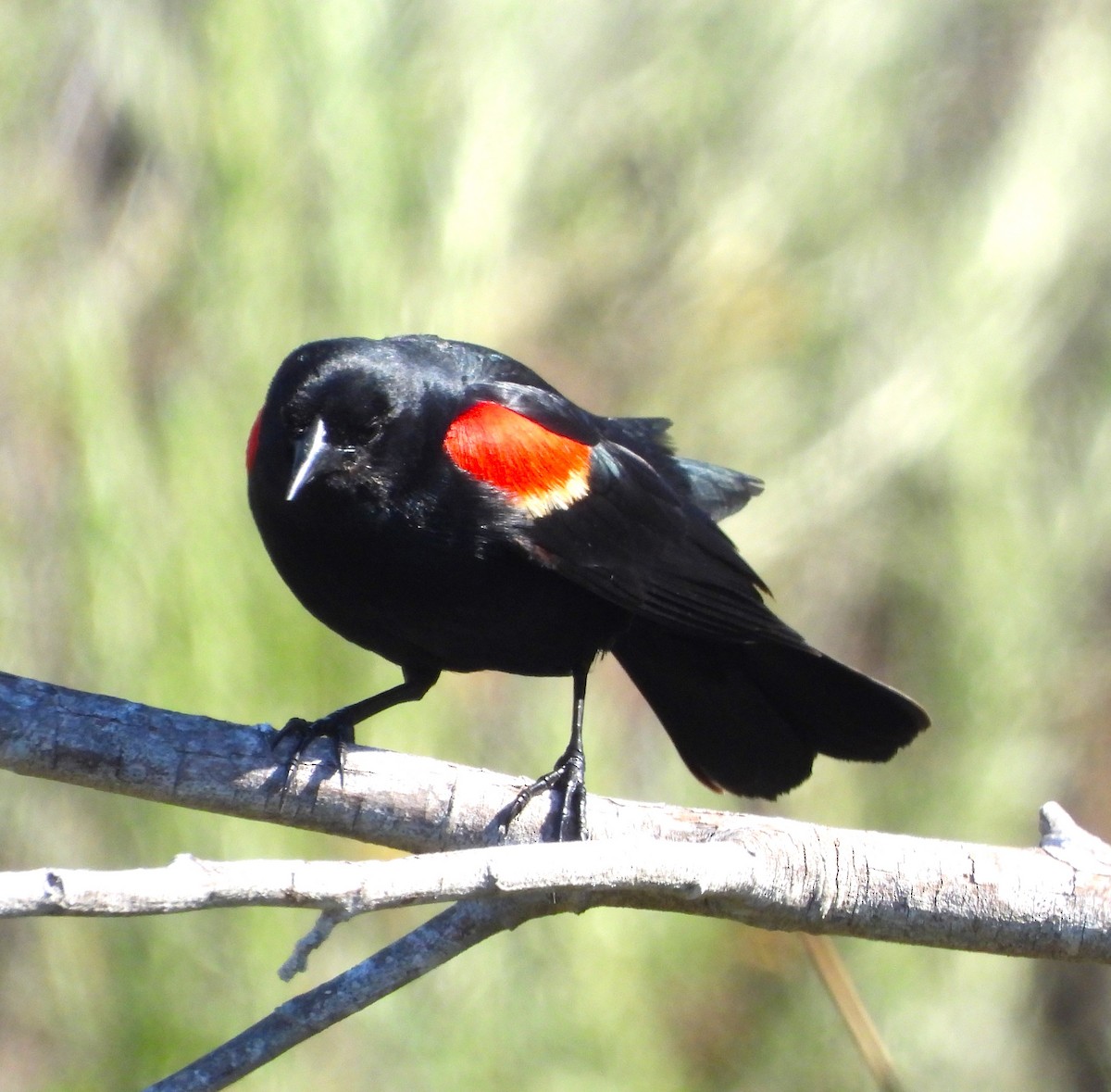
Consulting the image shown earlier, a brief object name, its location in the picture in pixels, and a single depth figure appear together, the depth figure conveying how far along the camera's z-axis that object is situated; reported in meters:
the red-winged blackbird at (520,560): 9.03
